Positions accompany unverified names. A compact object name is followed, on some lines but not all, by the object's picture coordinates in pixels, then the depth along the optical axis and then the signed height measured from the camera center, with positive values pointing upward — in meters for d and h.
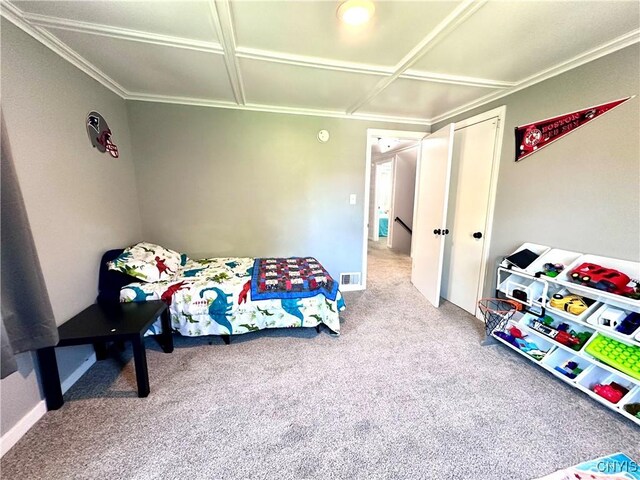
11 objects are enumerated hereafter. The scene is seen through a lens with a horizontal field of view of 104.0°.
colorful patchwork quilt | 2.24 -0.83
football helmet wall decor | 2.07 +0.52
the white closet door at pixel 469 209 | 2.61 -0.22
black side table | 1.51 -0.86
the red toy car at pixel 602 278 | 1.51 -0.56
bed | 2.09 -0.93
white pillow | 2.10 -0.61
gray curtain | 1.19 -0.44
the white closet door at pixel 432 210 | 2.81 -0.25
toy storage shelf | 1.51 -0.89
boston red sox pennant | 1.74 +0.48
